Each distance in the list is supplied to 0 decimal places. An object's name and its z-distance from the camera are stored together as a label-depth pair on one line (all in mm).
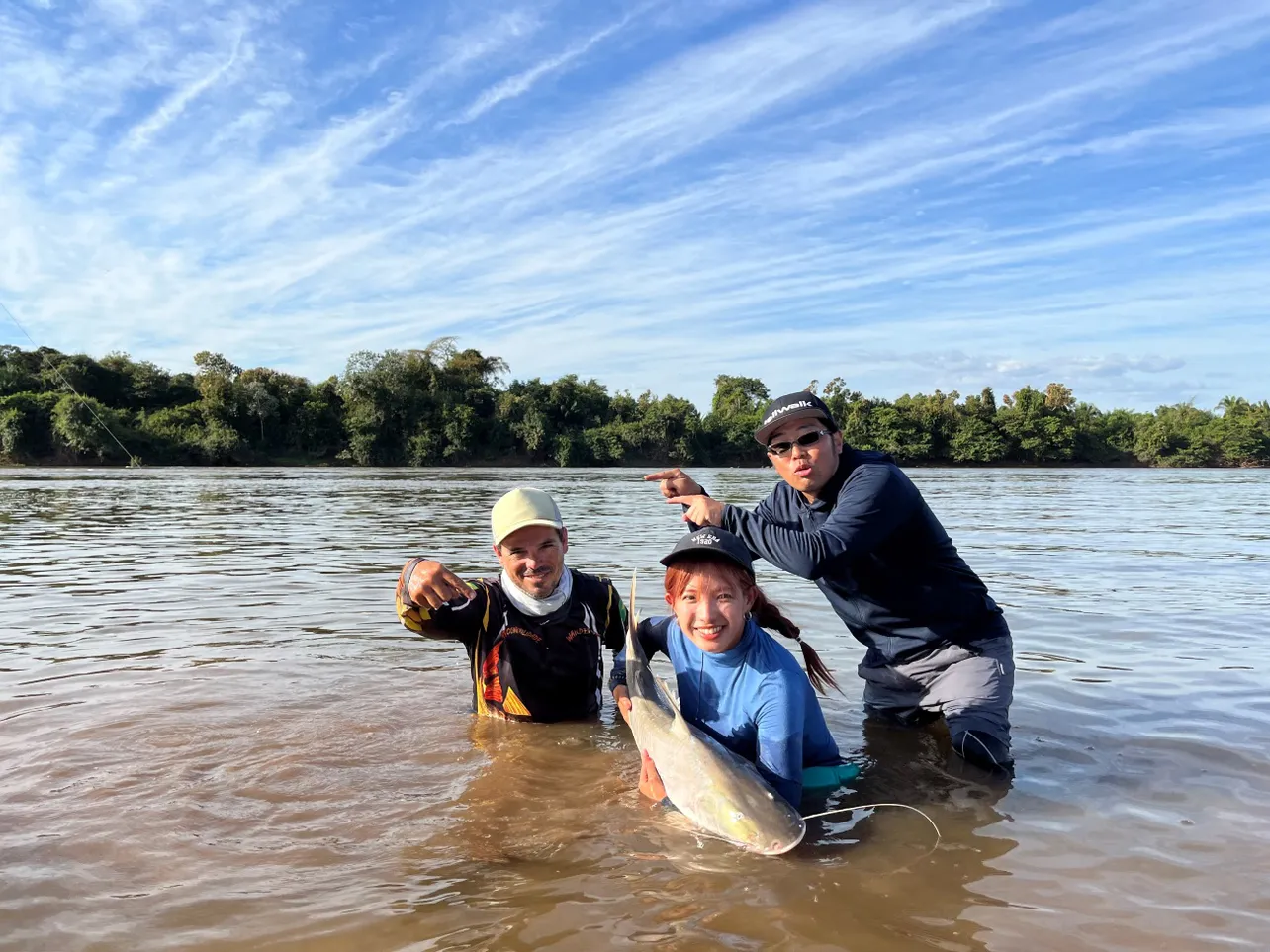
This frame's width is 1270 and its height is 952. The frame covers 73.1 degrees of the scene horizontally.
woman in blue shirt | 3529
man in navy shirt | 4109
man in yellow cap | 4227
